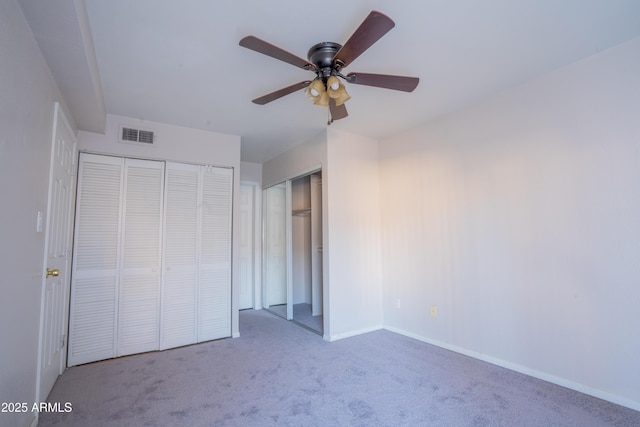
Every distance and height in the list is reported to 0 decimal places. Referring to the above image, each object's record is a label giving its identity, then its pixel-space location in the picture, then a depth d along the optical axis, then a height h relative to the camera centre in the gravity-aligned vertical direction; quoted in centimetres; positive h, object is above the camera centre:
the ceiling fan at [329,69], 167 +106
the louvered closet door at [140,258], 320 -16
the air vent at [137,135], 326 +117
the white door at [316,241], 447 -1
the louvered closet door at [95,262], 298 -18
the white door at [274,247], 517 -10
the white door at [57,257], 216 -10
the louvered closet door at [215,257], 361 -18
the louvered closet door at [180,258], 340 -17
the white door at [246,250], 519 -14
